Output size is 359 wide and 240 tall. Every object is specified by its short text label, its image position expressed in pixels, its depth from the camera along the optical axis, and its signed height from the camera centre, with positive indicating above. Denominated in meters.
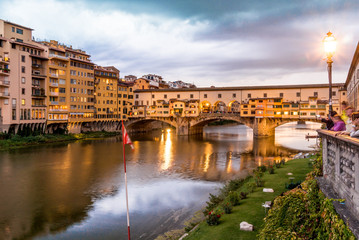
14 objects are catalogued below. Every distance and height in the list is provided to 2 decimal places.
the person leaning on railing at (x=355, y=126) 7.33 -0.19
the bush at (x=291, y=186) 16.29 -3.88
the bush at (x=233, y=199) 14.77 -4.26
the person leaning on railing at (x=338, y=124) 10.04 -0.18
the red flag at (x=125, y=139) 13.60 -1.02
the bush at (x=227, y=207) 13.55 -4.36
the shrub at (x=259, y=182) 18.36 -4.20
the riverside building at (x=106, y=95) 65.00 +5.48
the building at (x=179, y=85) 135.50 +17.28
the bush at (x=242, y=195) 15.71 -4.32
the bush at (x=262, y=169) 24.49 -4.42
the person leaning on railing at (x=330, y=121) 11.05 -0.09
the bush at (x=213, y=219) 12.42 -4.46
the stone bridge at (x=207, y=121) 61.78 -0.79
